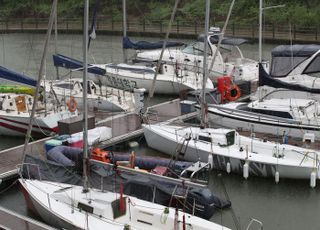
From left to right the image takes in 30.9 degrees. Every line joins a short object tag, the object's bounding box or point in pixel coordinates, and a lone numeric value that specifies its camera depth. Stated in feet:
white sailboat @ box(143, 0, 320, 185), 66.33
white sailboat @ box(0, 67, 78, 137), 81.87
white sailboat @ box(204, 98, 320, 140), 76.23
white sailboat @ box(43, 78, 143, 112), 92.12
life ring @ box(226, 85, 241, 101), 95.09
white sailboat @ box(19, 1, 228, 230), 48.67
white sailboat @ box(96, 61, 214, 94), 106.63
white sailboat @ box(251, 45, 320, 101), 83.20
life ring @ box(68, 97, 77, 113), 83.05
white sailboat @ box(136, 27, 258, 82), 111.24
